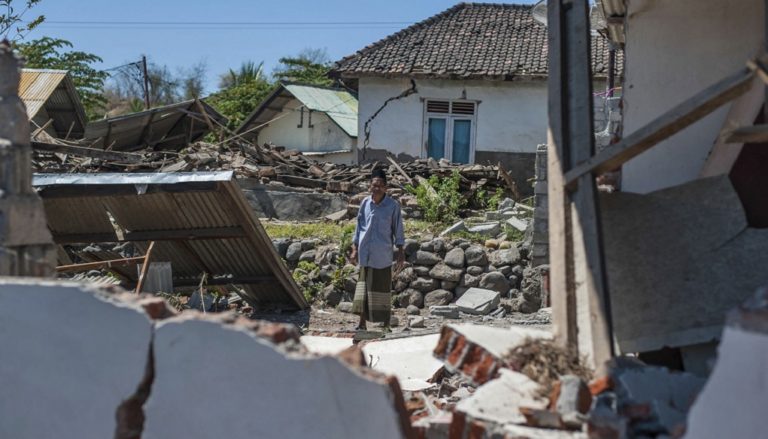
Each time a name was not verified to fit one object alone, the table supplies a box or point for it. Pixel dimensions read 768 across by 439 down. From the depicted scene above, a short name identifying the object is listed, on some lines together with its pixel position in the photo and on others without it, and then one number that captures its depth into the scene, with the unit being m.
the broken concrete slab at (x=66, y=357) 4.02
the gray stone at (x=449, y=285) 13.72
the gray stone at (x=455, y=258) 13.78
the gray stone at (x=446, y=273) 13.68
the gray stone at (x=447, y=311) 11.97
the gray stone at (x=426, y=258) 13.94
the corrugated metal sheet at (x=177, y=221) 9.67
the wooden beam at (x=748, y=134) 4.25
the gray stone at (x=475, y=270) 13.63
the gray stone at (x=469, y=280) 13.50
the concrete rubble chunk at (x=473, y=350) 4.03
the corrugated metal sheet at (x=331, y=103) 26.17
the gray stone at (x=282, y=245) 14.97
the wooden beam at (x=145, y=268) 9.00
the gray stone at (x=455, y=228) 15.08
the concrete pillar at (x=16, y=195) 4.56
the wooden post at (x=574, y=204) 4.12
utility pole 34.72
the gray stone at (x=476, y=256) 13.71
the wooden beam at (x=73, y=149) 11.34
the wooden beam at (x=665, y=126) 3.86
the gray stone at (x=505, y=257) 13.52
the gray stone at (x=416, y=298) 13.59
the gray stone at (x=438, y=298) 13.45
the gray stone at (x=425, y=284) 13.72
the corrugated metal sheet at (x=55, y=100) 21.62
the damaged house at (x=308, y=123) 26.20
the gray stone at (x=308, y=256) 14.60
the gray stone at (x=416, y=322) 10.83
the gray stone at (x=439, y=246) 14.13
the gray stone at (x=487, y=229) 15.13
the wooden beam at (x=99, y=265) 8.36
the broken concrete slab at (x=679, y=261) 4.29
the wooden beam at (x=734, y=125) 5.17
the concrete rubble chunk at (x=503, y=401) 3.64
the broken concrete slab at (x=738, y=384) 2.56
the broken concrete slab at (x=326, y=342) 8.17
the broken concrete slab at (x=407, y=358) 6.86
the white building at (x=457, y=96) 23.36
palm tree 44.50
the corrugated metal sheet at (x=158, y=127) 23.03
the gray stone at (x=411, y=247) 14.24
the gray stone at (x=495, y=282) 13.29
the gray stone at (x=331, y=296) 13.51
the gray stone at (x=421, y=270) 13.88
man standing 9.56
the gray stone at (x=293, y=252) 14.79
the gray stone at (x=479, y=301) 12.16
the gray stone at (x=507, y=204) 17.74
